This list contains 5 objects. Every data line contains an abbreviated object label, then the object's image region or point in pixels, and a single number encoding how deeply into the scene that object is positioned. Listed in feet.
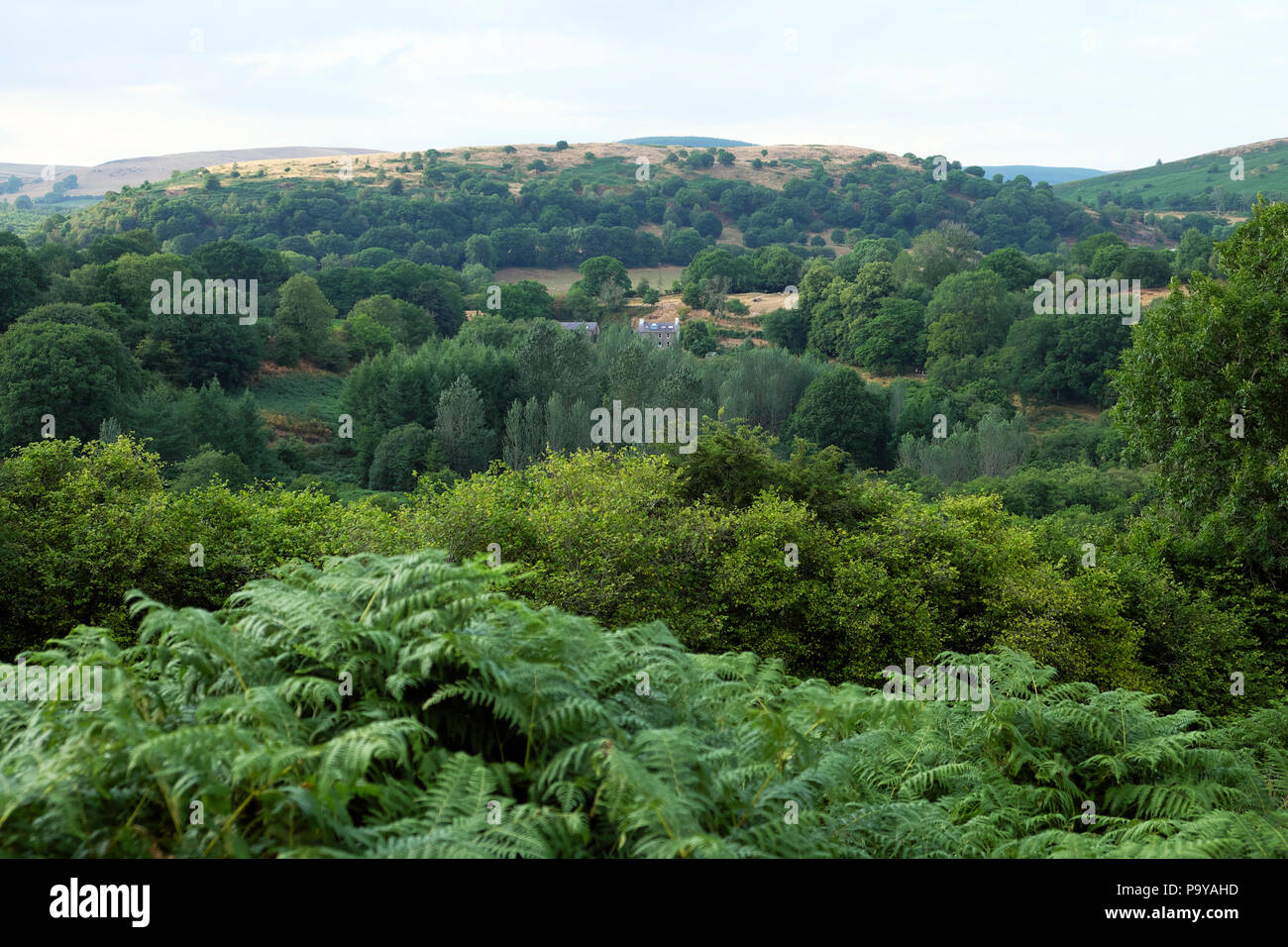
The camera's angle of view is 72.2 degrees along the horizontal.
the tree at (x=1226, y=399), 69.10
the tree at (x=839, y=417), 255.50
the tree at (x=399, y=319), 327.47
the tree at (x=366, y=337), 291.79
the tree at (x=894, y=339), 344.08
